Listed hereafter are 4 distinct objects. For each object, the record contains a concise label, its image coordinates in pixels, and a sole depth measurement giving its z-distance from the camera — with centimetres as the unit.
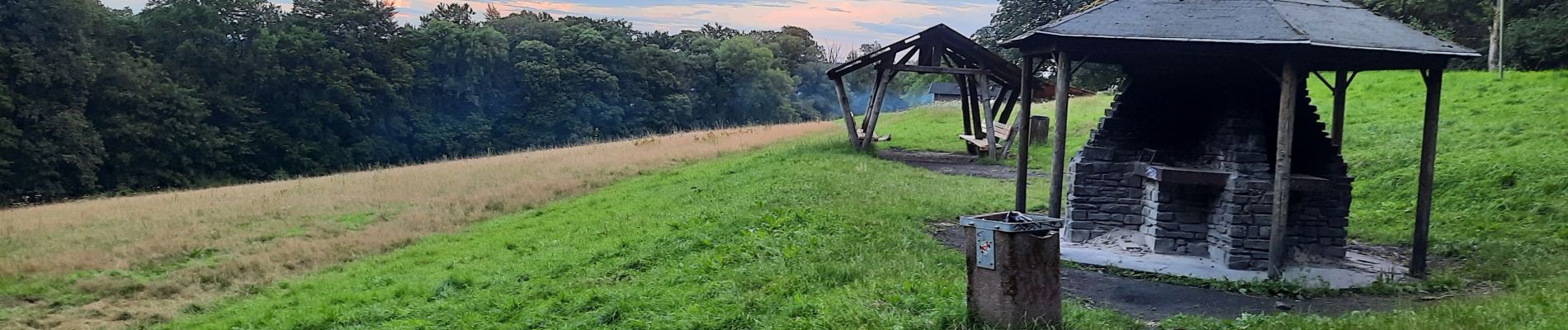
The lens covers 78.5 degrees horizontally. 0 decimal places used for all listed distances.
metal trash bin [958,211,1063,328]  504
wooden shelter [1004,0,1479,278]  767
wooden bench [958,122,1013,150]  1884
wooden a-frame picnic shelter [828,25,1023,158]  1816
